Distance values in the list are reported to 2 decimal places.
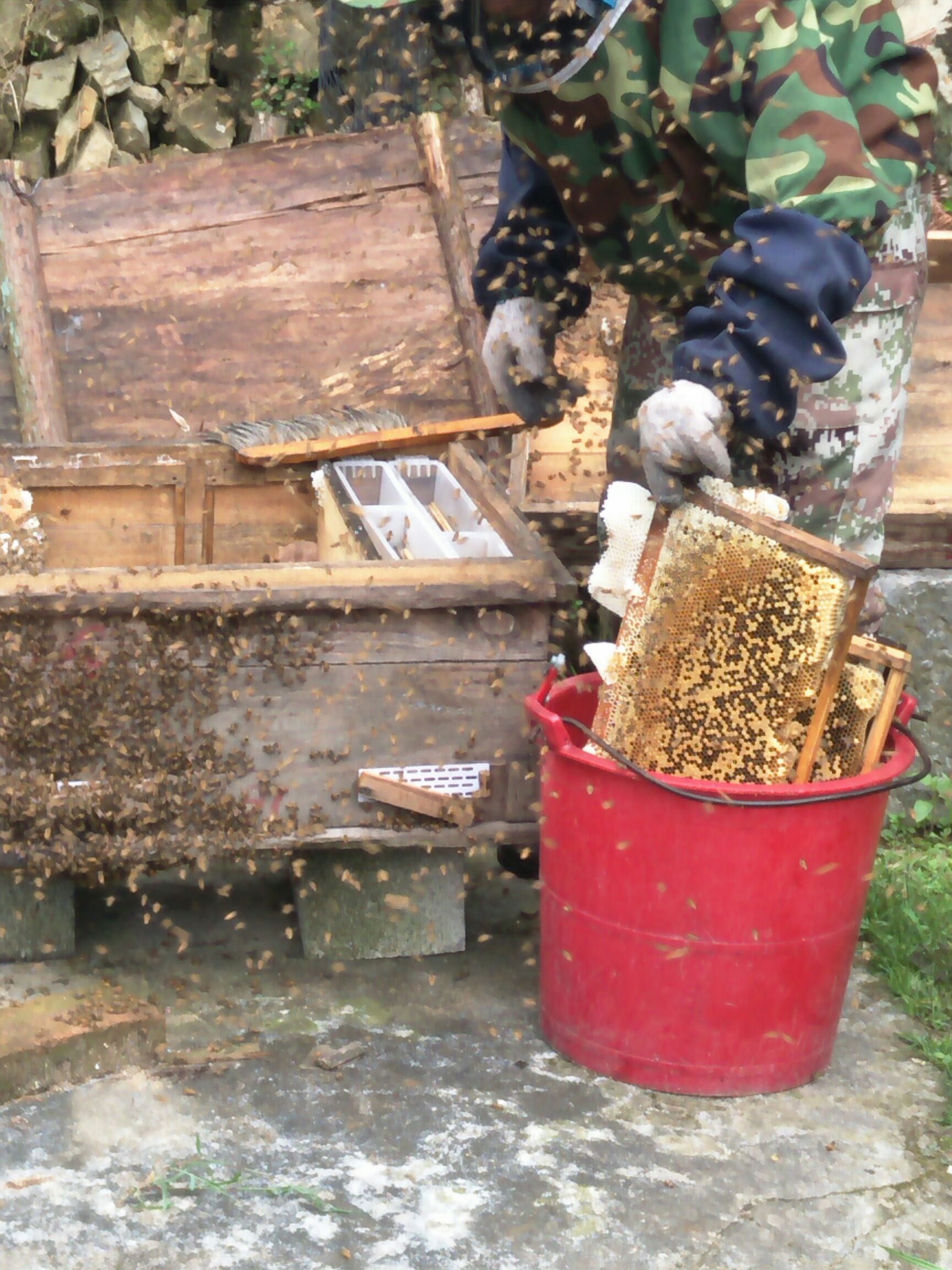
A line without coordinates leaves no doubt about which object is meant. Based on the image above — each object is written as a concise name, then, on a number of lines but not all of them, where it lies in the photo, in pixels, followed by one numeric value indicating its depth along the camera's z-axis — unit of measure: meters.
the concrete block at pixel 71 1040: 2.43
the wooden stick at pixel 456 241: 4.27
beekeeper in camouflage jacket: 2.16
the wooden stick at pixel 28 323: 4.09
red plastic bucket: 2.40
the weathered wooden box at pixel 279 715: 2.59
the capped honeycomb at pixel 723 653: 2.32
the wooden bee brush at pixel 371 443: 3.44
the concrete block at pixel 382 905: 2.89
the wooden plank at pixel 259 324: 4.17
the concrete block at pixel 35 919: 2.83
